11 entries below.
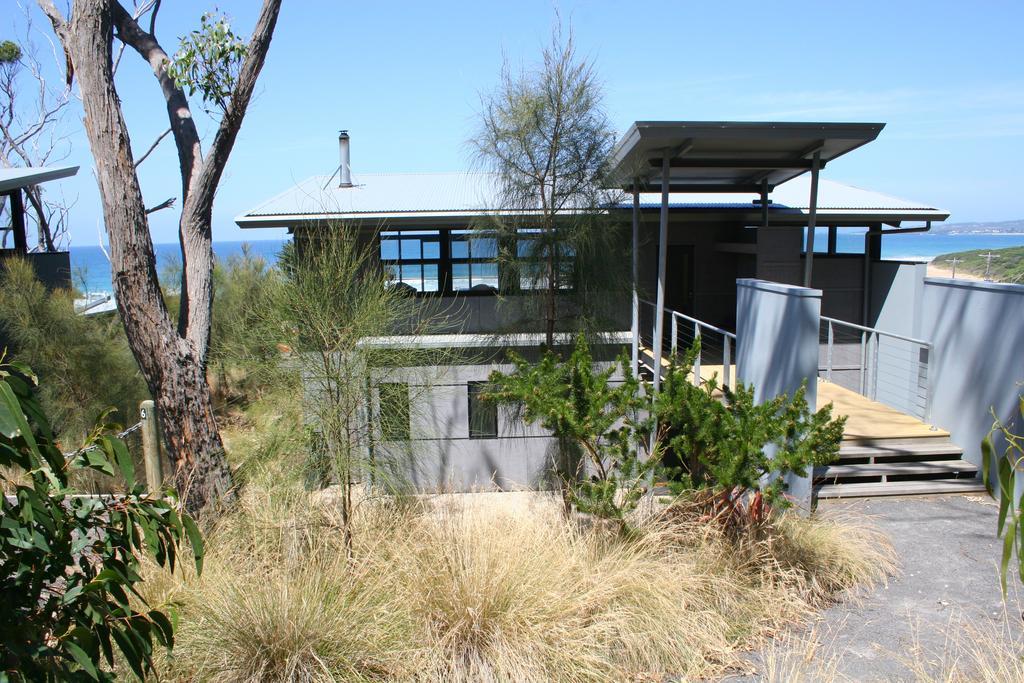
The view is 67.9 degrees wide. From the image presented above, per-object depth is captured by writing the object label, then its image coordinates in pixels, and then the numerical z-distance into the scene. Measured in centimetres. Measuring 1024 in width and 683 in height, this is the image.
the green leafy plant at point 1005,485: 193
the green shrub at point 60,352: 1104
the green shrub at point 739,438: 570
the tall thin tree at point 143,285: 811
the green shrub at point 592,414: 611
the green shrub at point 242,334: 820
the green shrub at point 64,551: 198
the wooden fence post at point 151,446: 643
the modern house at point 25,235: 1198
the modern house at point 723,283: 814
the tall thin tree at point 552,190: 876
